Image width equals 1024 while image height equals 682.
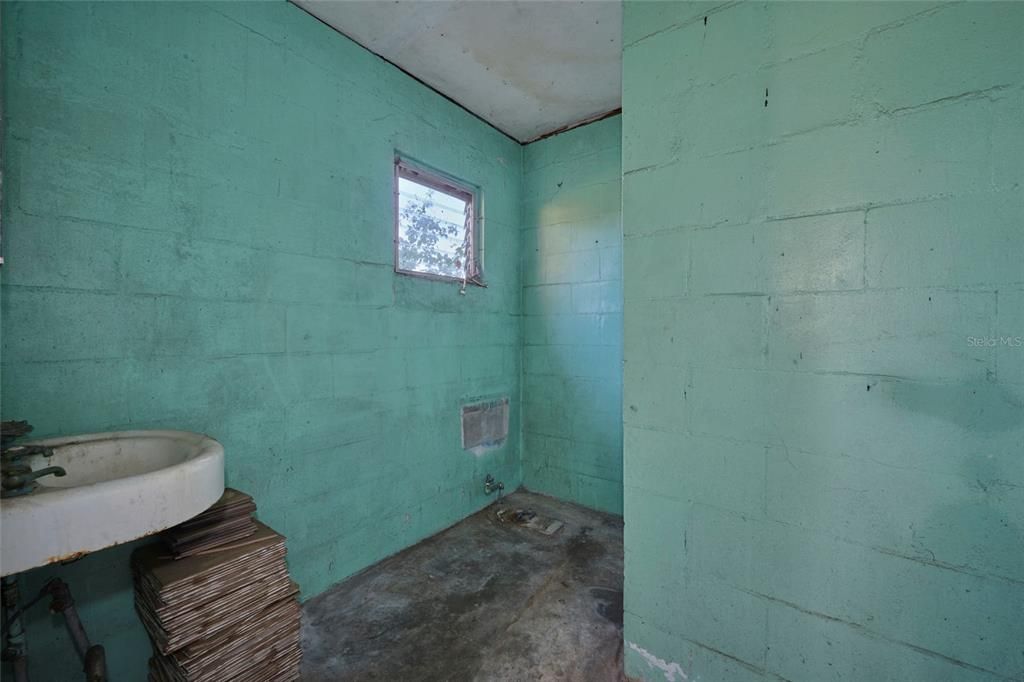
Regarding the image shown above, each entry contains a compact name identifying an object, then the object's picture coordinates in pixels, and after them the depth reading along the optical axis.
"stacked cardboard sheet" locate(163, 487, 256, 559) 1.26
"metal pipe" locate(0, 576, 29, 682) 1.12
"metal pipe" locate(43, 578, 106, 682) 1.19
